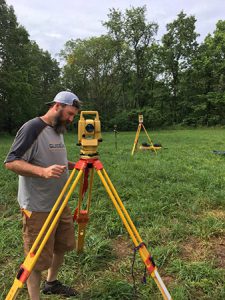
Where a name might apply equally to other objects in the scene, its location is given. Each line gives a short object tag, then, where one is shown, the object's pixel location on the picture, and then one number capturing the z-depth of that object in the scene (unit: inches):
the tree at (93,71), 1056.5
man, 69.6
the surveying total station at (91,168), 63.4
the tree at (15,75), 799.9
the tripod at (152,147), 342.5
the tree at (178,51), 1066.0
